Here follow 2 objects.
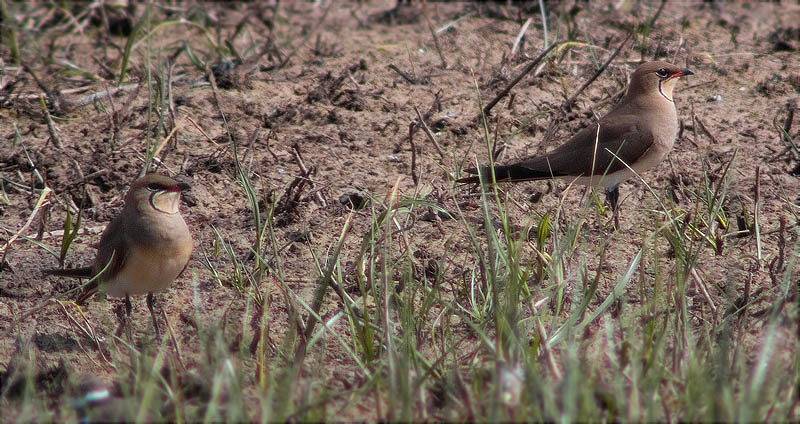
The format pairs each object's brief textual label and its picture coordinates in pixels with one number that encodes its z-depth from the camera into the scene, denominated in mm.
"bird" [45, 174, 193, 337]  7826
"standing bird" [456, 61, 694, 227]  9687
